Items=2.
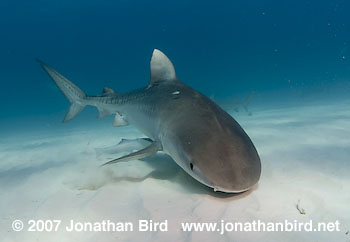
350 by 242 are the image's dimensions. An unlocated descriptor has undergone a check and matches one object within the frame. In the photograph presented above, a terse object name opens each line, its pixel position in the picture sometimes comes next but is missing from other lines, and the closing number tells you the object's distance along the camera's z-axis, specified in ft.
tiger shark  7.18
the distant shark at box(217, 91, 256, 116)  54.34
